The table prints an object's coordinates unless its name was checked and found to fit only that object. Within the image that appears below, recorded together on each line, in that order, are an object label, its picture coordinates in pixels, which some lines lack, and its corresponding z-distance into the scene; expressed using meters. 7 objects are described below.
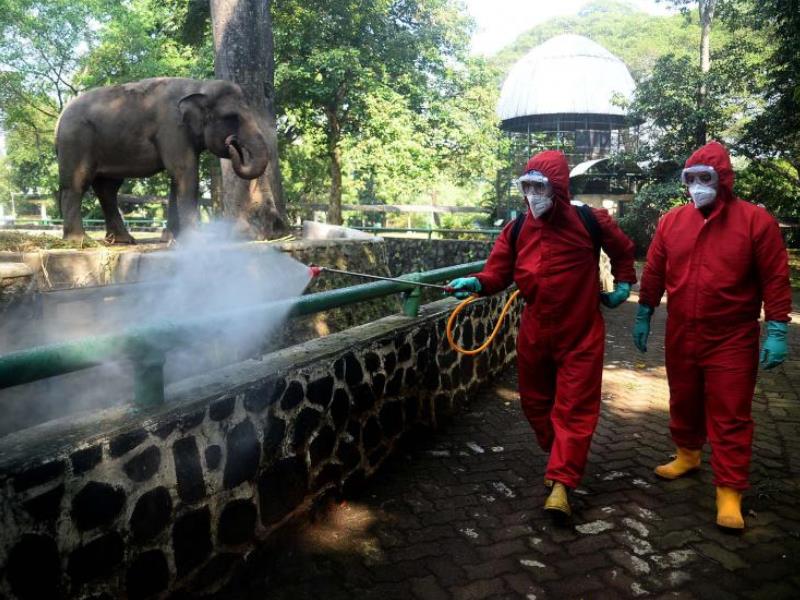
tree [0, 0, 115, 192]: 19.28
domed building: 29.14
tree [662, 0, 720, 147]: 17.30
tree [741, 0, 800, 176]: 12.90
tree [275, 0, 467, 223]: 14.80
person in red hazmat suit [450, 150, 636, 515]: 3.05
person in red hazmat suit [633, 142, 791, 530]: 2.96
